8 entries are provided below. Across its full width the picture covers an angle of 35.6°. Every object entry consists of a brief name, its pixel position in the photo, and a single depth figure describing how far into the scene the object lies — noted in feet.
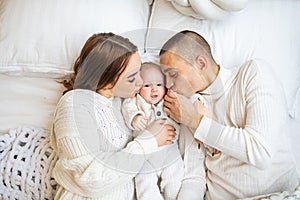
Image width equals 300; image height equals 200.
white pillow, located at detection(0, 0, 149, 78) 5.22
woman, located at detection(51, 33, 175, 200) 4.13
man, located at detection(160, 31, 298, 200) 4.27
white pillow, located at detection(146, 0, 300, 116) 5.08
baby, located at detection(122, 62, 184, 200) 4.45
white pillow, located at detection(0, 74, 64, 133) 4.88
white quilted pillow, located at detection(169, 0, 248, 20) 4.90
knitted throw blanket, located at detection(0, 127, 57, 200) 4.41
